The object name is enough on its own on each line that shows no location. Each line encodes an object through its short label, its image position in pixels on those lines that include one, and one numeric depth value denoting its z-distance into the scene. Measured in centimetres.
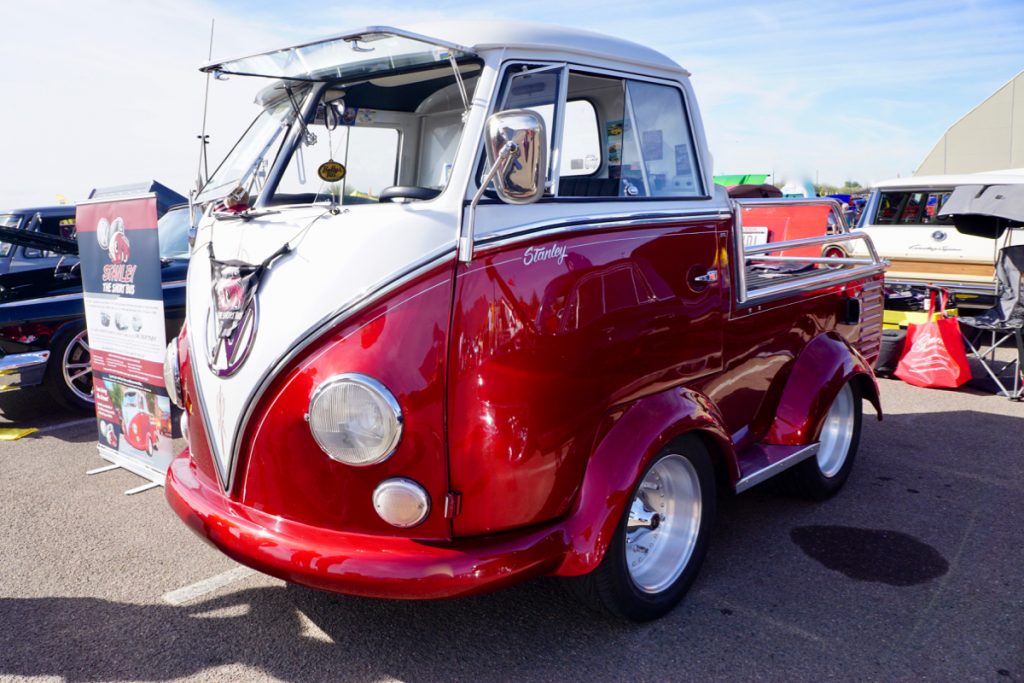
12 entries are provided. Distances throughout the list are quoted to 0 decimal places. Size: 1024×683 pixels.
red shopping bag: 725
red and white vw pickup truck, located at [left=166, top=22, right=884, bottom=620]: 258
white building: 2489
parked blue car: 644
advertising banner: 424
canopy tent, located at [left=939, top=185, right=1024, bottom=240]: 685
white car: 906
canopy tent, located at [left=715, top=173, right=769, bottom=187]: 2286
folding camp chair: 691
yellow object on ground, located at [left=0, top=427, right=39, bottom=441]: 609
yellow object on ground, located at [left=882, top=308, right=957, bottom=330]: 802
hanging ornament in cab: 350
